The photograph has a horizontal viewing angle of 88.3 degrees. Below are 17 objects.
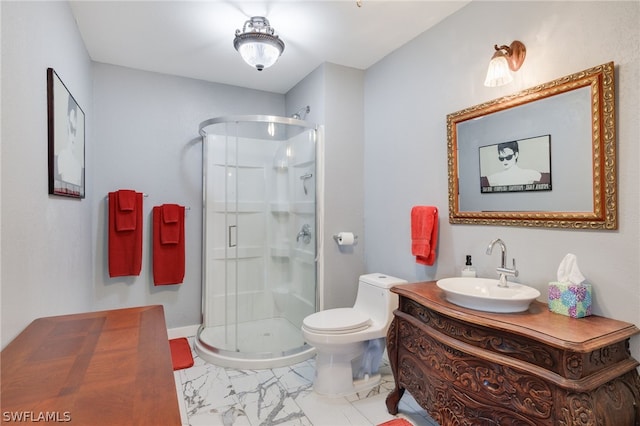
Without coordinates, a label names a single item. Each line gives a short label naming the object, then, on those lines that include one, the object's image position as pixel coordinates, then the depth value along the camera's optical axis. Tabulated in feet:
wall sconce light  5.66
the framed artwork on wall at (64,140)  5.09
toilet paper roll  9.32
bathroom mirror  4.72
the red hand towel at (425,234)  7.31
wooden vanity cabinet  3.81
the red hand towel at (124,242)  9.32
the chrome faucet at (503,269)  5.42
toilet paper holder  9.46
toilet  7.00
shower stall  9.31
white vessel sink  4.72
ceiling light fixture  6.93
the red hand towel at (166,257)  9.91
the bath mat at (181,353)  8.49
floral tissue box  4.60
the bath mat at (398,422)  6.19
